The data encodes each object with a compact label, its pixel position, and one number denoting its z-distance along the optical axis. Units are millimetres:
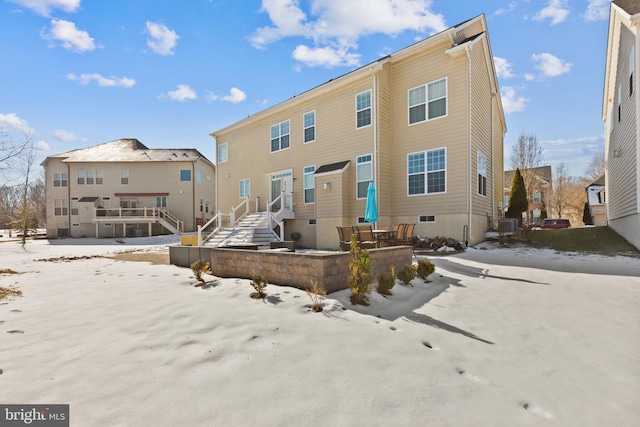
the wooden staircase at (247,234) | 14047
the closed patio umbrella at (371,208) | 11586
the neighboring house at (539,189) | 33456
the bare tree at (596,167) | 40412
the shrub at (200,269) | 6359
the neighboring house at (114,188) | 29531
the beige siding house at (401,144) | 12234
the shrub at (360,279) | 4828
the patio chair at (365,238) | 8828
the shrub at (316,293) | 4466
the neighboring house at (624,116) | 9859
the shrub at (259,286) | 5148
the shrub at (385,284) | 5311
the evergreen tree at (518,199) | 20953
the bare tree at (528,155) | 31047
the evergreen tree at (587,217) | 28675
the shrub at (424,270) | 6645
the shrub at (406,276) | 6008
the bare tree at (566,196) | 41281
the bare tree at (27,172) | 20378
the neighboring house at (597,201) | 25891
